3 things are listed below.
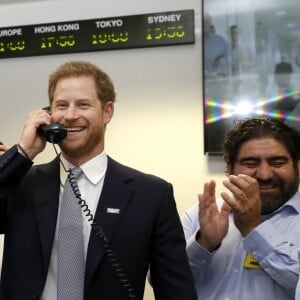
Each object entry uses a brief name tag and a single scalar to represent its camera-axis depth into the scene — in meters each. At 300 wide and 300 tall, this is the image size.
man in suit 1.23
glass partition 2.49
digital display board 2.69
